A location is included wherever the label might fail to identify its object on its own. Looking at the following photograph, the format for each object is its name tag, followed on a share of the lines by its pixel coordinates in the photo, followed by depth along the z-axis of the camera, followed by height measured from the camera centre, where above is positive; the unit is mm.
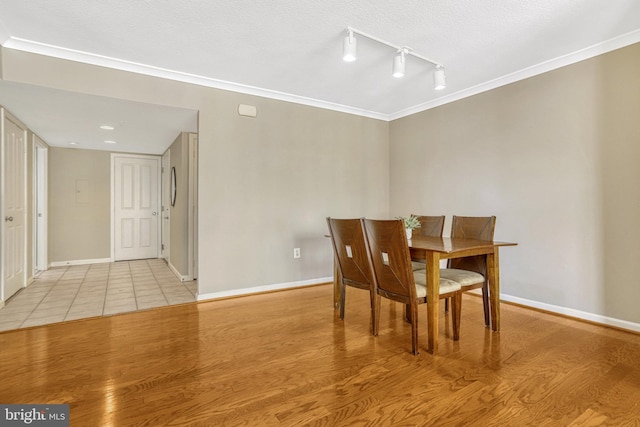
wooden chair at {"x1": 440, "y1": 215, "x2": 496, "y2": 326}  2342 -397
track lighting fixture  2293 +1254
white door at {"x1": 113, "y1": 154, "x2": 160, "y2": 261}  5828 +216
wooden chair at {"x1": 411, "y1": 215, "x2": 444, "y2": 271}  3047 -103
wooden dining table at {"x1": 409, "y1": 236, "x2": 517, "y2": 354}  2027 -313
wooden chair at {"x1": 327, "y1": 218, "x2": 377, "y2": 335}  2352 -311
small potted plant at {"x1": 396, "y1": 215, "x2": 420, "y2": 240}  2576 -75
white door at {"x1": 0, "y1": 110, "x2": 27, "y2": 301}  3135 +121
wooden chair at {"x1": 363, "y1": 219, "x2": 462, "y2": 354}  2033 -401
